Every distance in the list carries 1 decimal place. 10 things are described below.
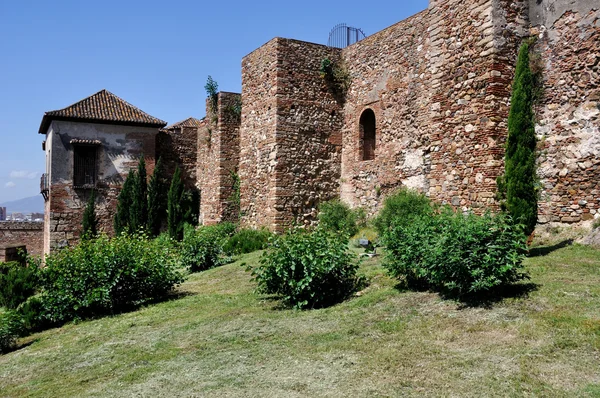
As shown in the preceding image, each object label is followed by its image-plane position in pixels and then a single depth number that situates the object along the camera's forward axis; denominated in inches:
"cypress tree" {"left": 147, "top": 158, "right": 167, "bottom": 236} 947.7
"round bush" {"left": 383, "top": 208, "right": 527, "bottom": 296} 242.5
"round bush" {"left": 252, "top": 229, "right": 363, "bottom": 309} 306.7
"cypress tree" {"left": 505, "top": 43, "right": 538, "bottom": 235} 320.2
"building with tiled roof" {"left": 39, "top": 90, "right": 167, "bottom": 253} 938.1
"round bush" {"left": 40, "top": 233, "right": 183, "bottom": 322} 369.4
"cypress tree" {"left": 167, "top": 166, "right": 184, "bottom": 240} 914.7
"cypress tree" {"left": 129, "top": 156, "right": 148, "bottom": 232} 942.4
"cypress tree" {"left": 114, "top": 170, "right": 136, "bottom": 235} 946.1
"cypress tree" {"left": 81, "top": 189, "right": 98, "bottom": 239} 934.4
